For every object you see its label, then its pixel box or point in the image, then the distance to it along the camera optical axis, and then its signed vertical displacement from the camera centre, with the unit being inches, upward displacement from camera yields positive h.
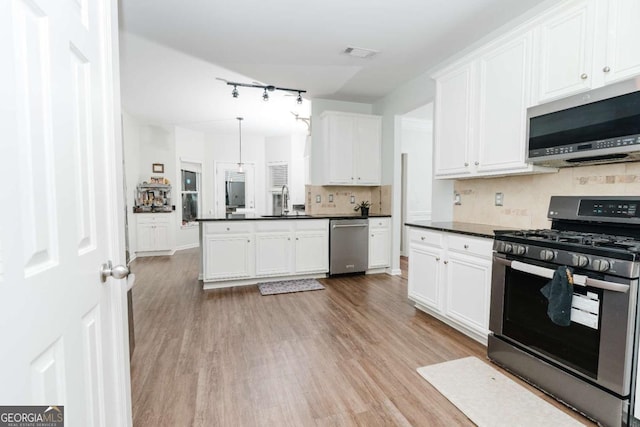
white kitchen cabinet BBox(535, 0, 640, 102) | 67.6 +37.9
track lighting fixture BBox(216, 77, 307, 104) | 161.5 +61.1
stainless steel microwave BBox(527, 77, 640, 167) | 67.1 +17.8
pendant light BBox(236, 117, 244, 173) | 237.0 +61.1
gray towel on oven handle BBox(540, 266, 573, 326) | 66.5 -21.9
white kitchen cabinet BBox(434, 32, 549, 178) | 91.3 +30.0
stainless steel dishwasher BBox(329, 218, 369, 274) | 175.0 -28.2
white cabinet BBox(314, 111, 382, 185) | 182.4 +30.6
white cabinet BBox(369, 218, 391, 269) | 182.5 -27.4
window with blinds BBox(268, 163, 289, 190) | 292.8 +22.0
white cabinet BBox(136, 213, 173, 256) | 237.8 -29.3
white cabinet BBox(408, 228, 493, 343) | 93.5 -28.1
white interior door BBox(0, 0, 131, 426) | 22.7 -1.3
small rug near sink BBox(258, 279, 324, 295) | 151.2 -47.1
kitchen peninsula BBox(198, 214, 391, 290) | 152.9 -27.4
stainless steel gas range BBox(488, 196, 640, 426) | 59.8 -24.9
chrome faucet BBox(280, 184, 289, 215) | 283.1 +0.2
